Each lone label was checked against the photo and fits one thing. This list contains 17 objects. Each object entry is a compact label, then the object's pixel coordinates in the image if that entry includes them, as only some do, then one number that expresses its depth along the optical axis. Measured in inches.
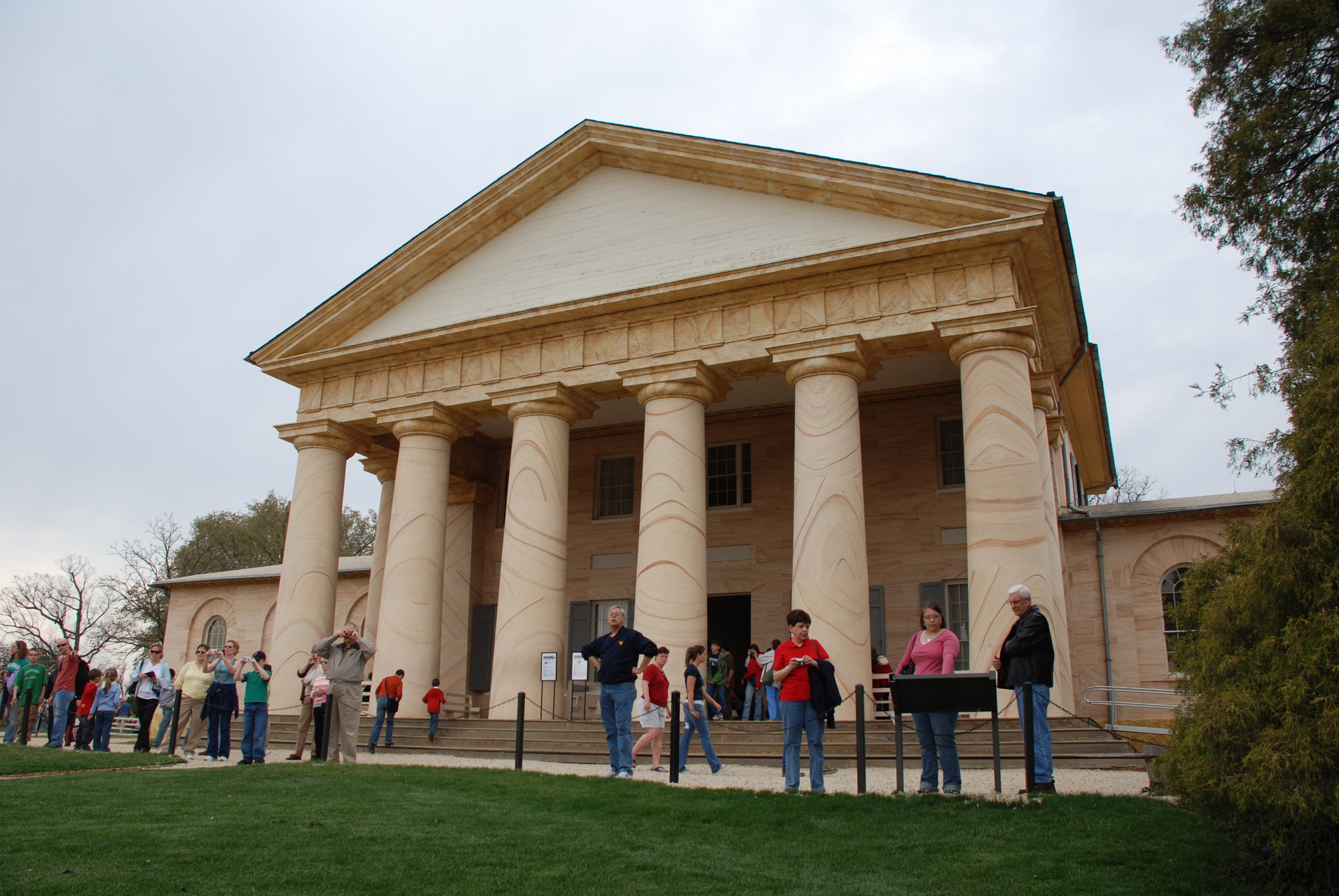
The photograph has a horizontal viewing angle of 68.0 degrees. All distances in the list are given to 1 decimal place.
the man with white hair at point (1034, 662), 353.7
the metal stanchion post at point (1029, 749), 345.7
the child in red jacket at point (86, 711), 681.6
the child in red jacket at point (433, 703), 717.3
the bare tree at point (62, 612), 2154.3
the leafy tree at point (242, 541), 2068.2
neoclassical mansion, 685.9
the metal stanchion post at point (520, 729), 514.3
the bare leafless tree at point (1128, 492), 1835.6
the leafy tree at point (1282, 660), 210.2
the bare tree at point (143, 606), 2001.7
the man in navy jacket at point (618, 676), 453.4
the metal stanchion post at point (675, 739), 430.6
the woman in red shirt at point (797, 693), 376.5
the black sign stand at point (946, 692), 345.4
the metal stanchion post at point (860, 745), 372.5
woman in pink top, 360.8
